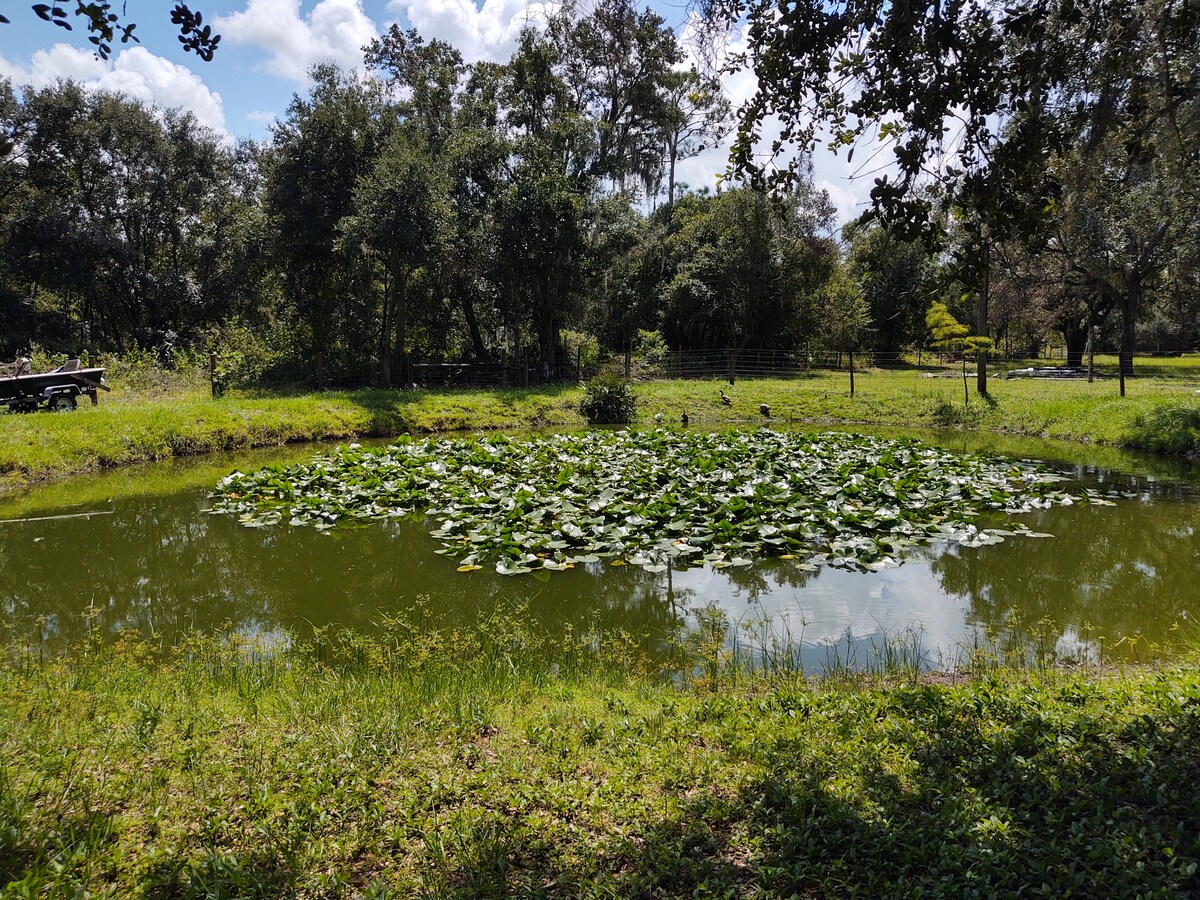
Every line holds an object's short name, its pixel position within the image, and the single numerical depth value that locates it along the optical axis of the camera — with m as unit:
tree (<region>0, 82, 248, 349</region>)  25.14
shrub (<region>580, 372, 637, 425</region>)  21.25
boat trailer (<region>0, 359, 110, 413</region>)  14.43
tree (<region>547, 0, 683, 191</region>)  28.33
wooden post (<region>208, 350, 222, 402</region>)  20.11
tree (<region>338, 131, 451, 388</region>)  20.89
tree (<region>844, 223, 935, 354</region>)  40.41
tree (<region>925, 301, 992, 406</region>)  19.80
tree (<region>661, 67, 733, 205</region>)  29.66
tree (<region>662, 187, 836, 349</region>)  33.47
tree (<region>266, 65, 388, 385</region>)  22.41
